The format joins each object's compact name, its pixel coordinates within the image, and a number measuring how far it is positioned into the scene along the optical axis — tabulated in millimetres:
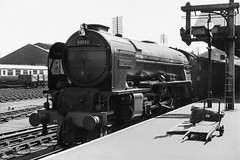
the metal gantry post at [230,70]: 12938
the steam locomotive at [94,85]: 8500
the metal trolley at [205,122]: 7352
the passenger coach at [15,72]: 39438
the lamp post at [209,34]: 11500
